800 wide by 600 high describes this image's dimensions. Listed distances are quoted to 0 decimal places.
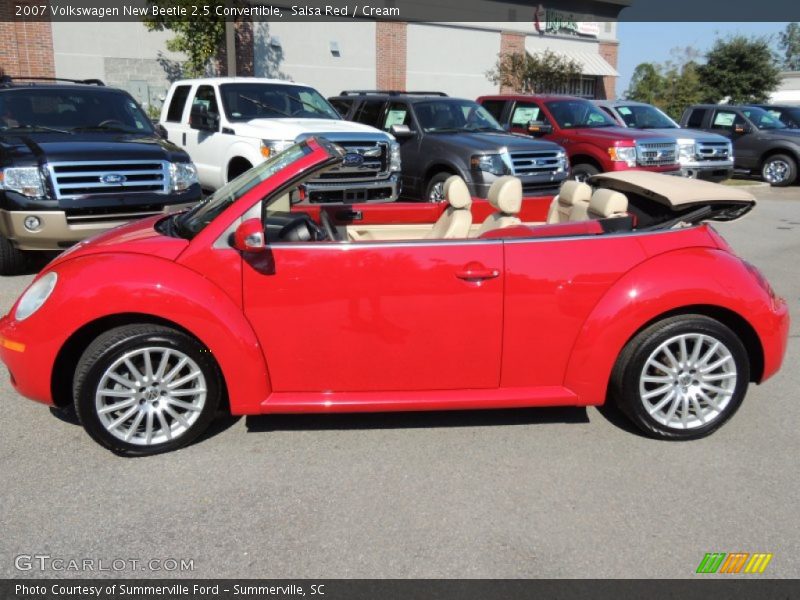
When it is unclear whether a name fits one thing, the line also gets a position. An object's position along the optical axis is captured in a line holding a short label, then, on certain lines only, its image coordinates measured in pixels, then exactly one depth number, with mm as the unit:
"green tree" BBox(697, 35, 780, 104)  35250
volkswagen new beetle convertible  3811
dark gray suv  10945
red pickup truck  13039
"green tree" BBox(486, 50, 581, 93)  29719
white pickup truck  9883
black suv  6906
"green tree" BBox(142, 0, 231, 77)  19438
